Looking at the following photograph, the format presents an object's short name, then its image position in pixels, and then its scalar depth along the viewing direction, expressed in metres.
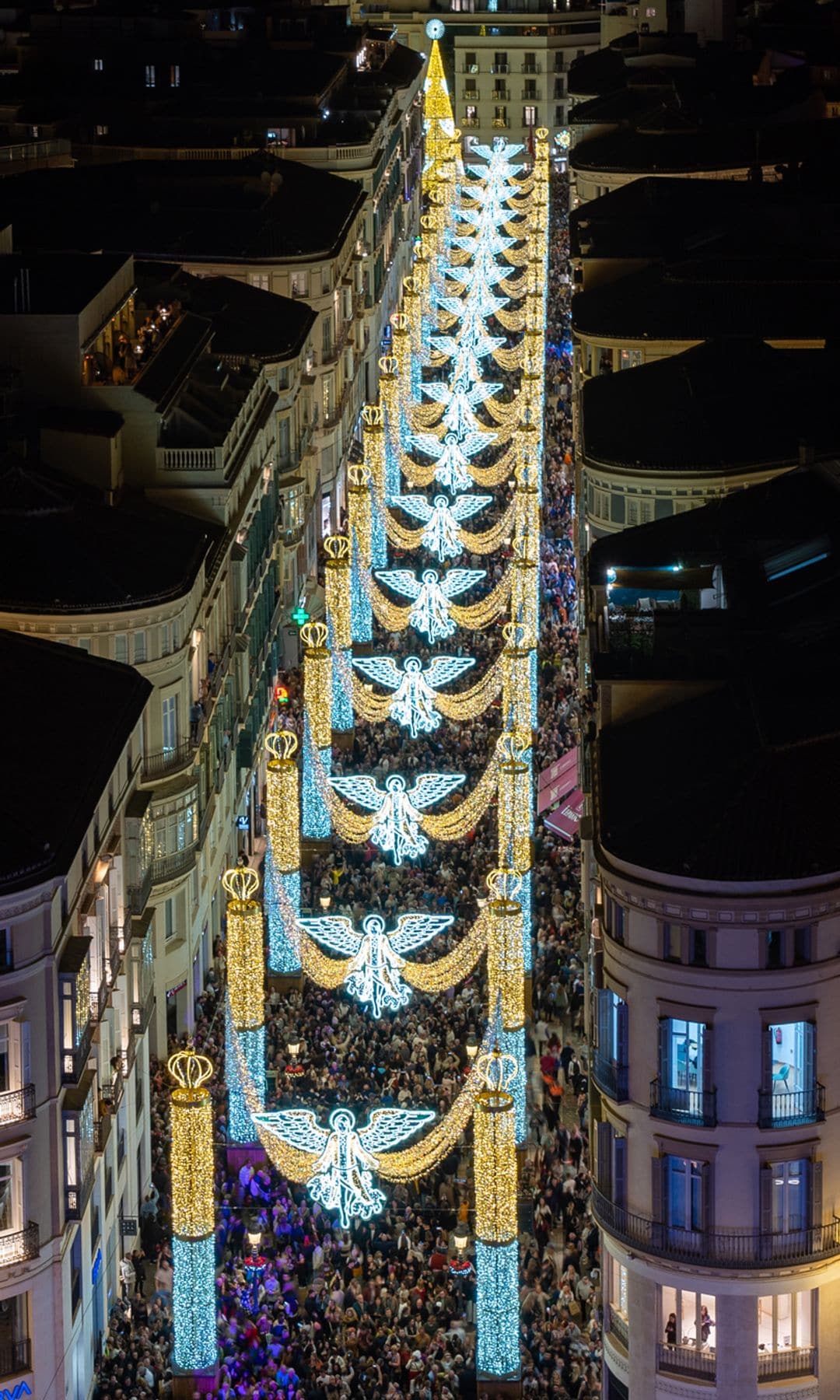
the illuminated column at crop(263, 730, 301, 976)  77.94
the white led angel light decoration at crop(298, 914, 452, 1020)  77.25
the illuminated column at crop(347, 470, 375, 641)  103.62
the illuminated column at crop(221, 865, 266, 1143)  69.25
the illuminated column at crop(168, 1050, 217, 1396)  60.38
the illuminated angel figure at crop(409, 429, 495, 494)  120.62
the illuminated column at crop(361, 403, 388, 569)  109.75
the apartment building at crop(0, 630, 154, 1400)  57.34
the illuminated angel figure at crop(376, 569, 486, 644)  104.00
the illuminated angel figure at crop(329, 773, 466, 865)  87.06
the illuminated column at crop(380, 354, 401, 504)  116.31
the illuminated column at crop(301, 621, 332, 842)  87.56
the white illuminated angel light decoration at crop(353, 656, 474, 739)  95.56
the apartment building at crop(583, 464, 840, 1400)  55.34
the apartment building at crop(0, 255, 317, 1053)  78.38
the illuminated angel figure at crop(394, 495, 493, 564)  112.81
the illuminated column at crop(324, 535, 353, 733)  94.94
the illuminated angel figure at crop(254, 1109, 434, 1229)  67.31
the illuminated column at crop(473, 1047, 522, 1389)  60.91
